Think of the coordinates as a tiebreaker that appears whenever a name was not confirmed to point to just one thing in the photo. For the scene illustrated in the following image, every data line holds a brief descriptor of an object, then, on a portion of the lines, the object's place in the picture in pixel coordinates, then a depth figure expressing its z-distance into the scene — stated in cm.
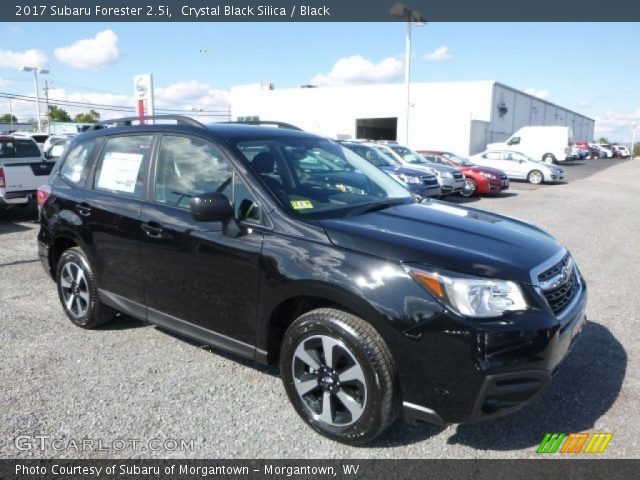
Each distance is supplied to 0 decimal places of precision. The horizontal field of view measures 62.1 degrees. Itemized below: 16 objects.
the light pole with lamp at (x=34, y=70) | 3503
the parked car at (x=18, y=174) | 966
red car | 1686
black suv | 259
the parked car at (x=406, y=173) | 1352
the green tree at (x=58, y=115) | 9003
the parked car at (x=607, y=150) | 5939
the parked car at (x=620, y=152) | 6369
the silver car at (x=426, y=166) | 1547
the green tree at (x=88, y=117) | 9260
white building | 4009
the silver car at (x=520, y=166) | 2234
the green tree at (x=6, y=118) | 11437
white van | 3553
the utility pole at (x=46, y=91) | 7421
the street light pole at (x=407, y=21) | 2048
